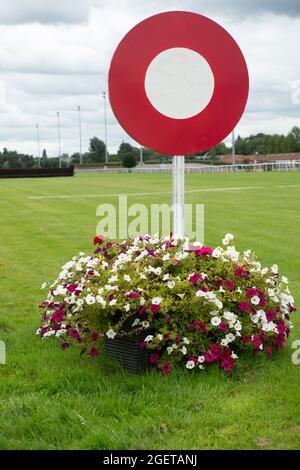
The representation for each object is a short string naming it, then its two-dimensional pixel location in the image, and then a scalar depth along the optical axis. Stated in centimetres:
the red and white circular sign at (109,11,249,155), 492
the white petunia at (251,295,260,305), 486
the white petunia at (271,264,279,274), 535
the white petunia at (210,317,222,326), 462
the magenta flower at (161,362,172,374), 455
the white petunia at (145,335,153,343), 458
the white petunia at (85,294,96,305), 463
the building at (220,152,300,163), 9725
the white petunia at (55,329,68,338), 540
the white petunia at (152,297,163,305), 457
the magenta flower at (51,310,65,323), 530
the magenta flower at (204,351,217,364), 458
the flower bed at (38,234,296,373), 464
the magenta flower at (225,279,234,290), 488
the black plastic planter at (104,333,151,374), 471
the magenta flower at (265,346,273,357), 493
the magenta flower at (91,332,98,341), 477
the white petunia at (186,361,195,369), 457
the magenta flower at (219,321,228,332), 462
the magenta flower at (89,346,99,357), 477
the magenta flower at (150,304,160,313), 458
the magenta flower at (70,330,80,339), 493
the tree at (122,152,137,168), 8456
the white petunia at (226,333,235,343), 469
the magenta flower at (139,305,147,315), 459
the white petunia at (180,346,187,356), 457
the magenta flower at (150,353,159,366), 467
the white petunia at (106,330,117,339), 463
